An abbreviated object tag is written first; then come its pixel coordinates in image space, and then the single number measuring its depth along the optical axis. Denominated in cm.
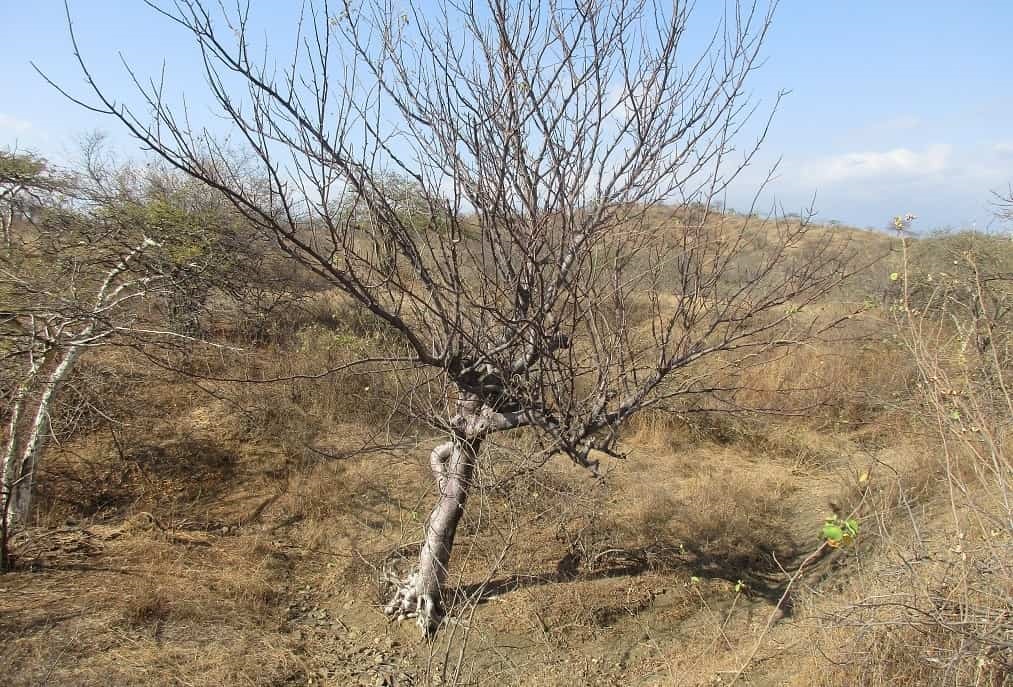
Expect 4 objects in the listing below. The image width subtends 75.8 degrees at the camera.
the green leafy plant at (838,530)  200
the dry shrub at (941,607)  244
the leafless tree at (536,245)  310
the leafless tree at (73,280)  444
